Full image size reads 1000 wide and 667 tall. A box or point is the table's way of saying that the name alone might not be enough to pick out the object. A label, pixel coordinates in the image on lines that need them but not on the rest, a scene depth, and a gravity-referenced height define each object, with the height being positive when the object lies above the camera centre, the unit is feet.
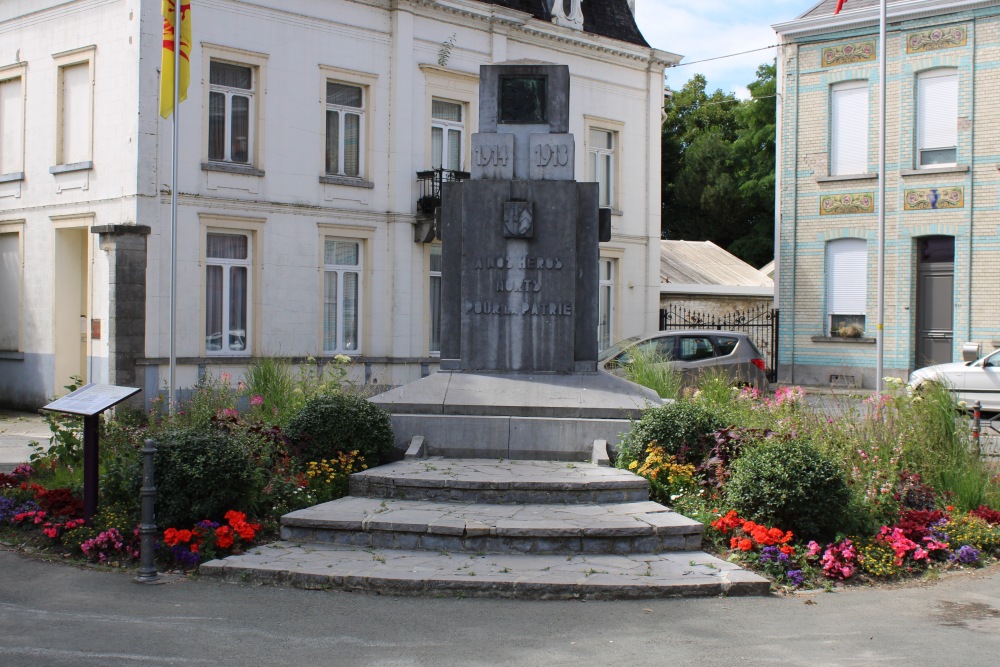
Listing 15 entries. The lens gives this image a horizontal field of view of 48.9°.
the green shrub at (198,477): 27.50 -4.06
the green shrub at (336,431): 33.04 -3.42
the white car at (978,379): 63.05 -2.99
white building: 62.85 +8.50
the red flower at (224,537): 26.89 -5.40
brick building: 82.64 +10.93
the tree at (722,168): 143.13 +21.09
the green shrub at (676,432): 32.65 -3.28
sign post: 27.91 -2.42
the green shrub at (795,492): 27.45 -4.21
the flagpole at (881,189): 75.15 +9.54
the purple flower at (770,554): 26.40 -5.53
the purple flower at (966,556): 28.27 -5.89
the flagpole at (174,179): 52.13 +6.61
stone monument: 36.99 +1.82
